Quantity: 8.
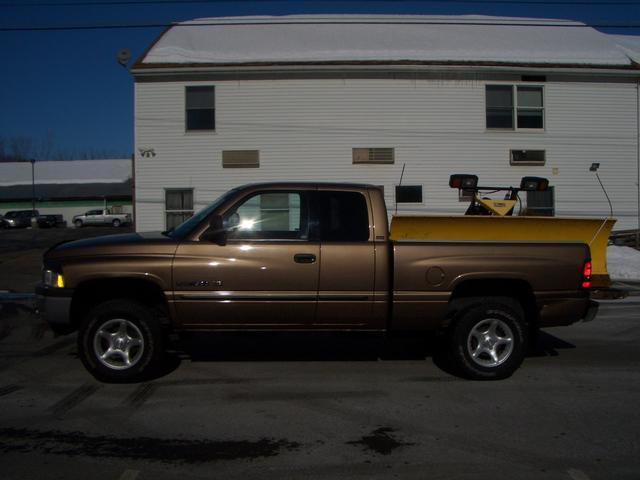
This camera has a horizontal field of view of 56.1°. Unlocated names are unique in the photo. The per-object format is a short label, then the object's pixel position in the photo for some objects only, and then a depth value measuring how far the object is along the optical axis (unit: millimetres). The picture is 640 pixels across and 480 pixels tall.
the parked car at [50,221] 46156
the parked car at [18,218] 45562
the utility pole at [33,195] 45750
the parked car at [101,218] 46250
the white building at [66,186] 52344
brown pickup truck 5660
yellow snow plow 6059
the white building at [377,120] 18109
